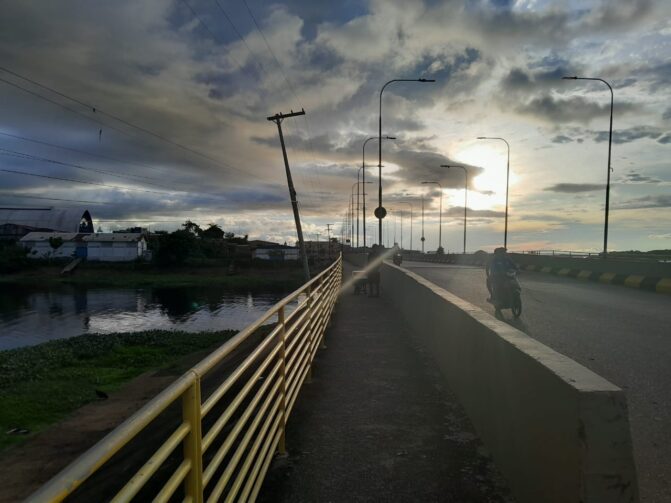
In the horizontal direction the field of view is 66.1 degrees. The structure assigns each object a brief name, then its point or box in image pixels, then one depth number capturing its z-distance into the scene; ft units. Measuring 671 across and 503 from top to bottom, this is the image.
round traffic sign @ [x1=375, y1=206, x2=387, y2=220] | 79.86
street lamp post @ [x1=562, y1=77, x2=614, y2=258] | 82.98
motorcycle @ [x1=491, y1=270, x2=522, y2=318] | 37.55
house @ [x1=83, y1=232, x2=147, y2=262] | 284.82
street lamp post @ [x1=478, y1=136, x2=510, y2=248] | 125.75
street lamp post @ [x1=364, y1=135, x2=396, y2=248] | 153.89
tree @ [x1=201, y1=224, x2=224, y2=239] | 372.79
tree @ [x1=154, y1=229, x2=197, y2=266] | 270.67
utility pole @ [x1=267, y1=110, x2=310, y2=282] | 118.01
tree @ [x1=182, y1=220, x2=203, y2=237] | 308.19
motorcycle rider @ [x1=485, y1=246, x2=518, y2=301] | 38.45
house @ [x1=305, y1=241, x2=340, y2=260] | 329.72
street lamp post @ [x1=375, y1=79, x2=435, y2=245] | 80.33
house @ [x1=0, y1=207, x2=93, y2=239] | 370.61
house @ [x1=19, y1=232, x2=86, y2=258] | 285.84
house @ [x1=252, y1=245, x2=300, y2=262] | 310.86
